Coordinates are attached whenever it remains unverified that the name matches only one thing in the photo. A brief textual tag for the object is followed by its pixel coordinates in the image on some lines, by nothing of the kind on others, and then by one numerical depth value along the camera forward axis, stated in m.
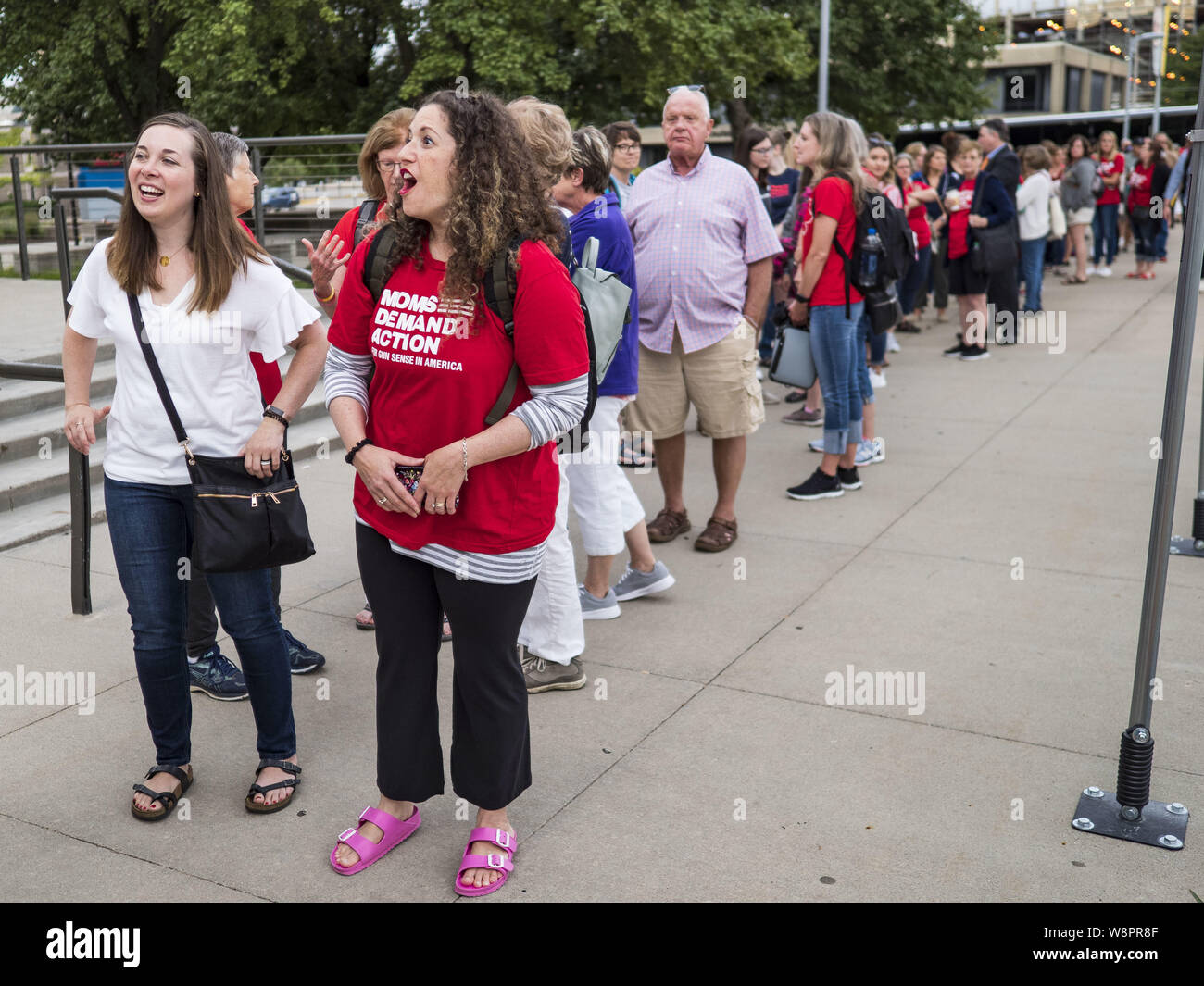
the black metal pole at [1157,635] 2.96
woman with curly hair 2.71
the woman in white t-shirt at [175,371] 3.18
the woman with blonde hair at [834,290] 6.28
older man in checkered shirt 5.50
